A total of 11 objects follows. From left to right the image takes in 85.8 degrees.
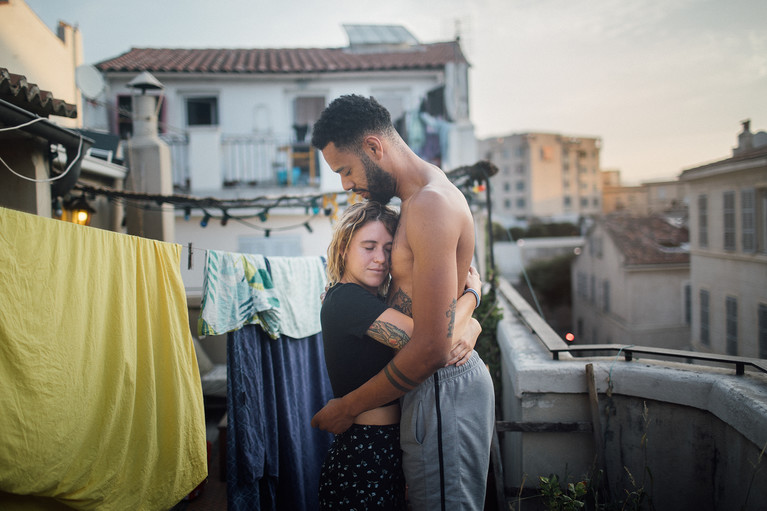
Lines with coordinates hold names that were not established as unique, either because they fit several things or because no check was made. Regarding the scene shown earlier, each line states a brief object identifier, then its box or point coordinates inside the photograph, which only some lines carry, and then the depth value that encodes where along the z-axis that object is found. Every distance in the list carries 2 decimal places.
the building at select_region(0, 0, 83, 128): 4.64
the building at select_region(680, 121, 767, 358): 10.33
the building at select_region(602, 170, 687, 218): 42.08
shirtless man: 1.45
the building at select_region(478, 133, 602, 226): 45.00
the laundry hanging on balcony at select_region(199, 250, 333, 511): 2.63
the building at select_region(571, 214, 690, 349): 15.56
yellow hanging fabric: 1.59
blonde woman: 1.61
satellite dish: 6.37
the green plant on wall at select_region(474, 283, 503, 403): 4.77
